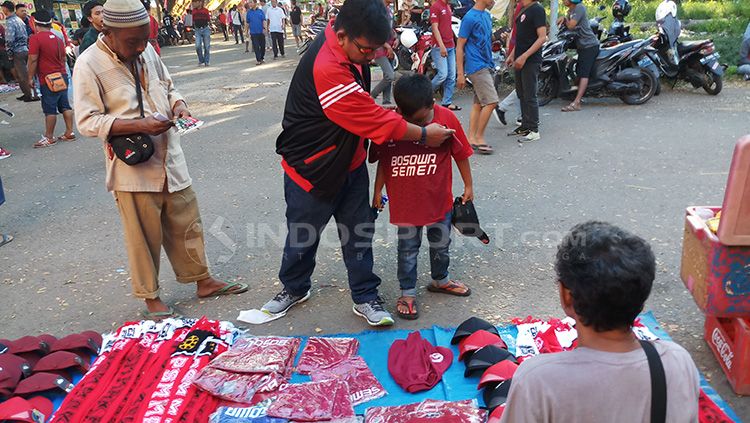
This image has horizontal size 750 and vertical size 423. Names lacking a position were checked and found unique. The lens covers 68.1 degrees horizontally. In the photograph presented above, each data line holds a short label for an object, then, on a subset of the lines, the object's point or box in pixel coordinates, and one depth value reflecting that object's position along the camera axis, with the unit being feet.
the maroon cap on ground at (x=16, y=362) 9.24
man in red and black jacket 8.89
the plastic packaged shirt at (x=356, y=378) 8.83
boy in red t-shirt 9.88
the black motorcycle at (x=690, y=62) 26.32
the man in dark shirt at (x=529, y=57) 20.30
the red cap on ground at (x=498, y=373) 8.50
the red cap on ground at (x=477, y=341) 9.42
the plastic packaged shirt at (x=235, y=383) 8.62
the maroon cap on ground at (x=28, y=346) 9.78
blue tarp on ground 8.76
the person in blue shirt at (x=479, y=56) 20.36
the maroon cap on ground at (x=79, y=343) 9.93
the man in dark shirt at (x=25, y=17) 38.62
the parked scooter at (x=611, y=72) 25.89
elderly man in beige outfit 9.67
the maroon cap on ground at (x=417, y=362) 9.05
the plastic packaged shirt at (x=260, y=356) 9.16
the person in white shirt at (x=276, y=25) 52.37
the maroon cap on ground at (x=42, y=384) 8.86
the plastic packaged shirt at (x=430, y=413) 7.91
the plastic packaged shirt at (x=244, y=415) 8.14
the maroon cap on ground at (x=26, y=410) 8.09
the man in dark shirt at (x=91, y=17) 18.35
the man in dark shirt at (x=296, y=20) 59.11
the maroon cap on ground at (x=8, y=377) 8.82
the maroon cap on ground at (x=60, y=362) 9.39
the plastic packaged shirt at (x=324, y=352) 9.52
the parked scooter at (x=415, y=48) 29.96
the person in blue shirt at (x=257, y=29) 49.80
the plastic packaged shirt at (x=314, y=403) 8.11
